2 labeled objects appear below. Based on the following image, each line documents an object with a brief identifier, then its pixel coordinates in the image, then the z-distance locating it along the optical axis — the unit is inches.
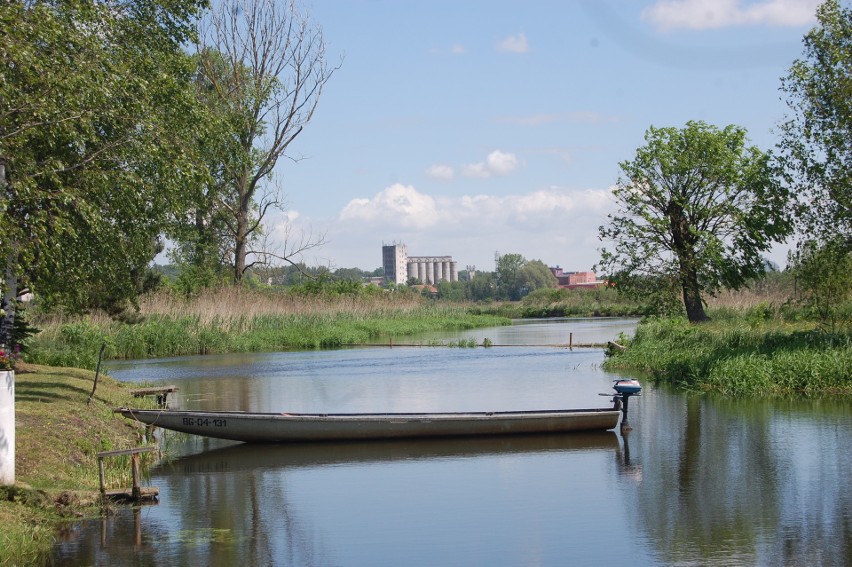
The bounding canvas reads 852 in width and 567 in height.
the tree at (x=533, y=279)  7106.3
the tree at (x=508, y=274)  7190.0
